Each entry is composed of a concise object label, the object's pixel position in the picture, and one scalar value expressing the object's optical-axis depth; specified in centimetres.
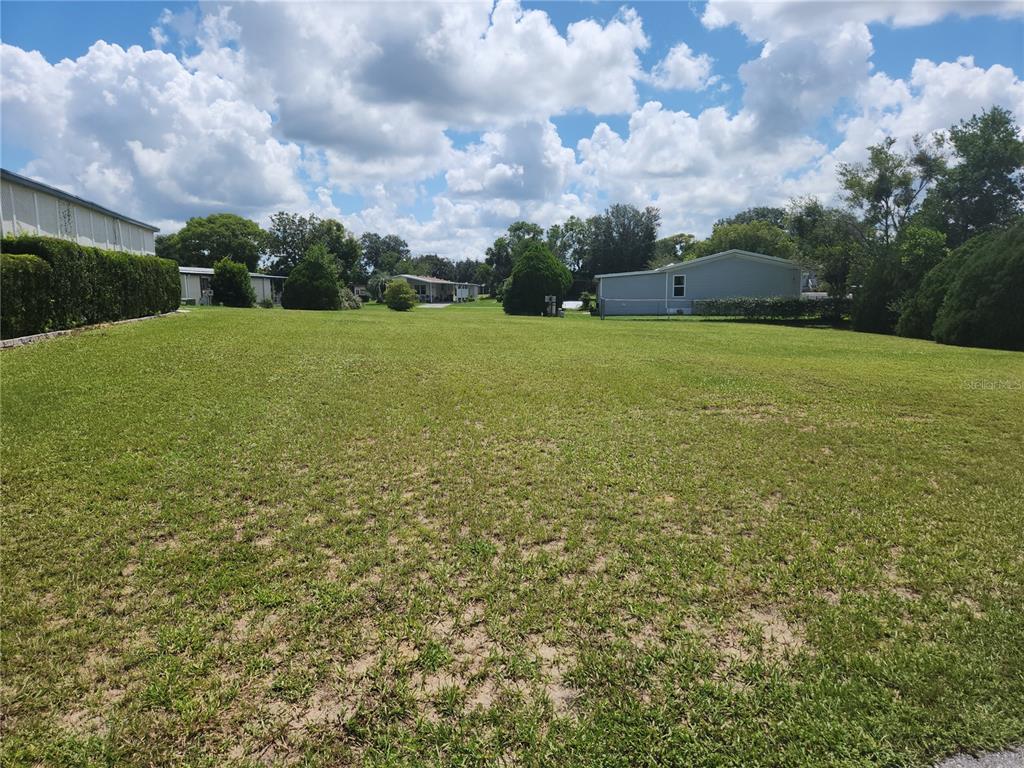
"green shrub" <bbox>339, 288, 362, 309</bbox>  3231
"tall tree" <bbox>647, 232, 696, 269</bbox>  6612
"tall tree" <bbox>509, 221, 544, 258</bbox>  7369
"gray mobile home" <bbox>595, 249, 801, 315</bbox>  3255
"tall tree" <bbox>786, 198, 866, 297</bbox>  2836
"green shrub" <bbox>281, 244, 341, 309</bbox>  2803
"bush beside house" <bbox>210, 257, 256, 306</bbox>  2903
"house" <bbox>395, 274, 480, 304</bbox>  6226
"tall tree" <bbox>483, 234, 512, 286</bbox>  7481
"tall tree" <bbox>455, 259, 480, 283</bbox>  9088
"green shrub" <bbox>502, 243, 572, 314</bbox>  3019
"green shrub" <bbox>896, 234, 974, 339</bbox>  1797
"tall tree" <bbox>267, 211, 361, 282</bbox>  5941
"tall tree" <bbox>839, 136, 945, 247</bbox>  3014
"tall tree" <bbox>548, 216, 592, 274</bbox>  6362
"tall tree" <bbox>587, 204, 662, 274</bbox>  6006
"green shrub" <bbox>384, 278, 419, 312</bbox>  3425
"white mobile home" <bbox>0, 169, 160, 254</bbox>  1504
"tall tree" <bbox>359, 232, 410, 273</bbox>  8138
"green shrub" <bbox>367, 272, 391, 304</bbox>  5719
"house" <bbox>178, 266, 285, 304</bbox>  3478
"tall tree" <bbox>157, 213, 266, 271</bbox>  5909
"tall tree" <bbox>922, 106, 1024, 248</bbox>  3012
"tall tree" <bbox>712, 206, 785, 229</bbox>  7538
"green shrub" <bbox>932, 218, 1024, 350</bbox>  1499
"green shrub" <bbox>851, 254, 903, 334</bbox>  2134
